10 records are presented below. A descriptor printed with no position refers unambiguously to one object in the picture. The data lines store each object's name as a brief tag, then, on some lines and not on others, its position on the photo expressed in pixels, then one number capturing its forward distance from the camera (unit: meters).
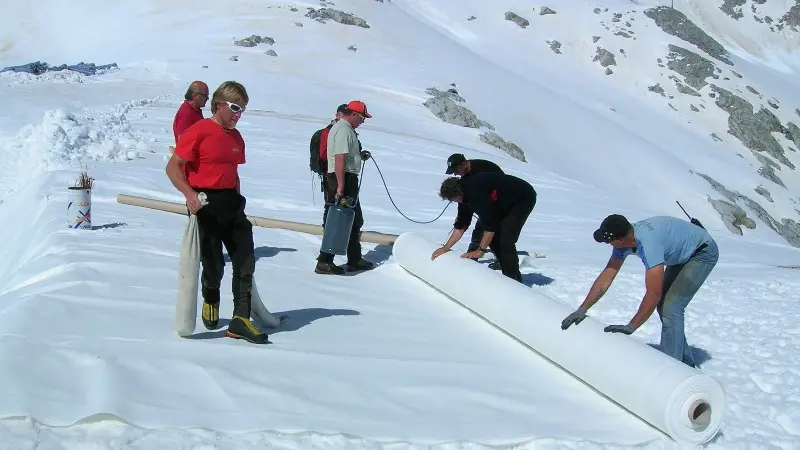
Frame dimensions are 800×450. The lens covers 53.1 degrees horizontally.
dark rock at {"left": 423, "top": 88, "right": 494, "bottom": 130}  31.20
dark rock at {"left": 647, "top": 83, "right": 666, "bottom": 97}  51.67
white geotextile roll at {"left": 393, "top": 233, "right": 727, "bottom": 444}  4.41
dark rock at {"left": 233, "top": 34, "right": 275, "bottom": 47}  39.97
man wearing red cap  7.91
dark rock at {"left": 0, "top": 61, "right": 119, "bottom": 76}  31.44
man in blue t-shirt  5.15
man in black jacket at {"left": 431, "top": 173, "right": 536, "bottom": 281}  7.39
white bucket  8.41
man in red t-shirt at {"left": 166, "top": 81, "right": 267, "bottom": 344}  5.05
